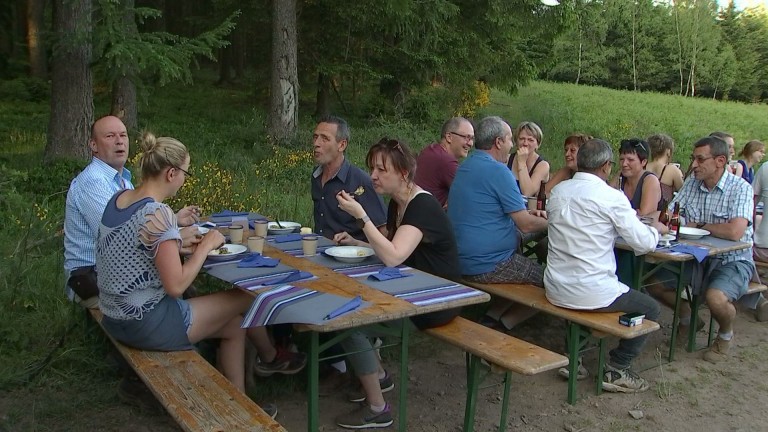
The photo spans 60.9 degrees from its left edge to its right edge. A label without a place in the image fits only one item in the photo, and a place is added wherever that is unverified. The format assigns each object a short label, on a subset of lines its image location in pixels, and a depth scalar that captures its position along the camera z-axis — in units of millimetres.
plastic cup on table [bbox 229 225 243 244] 4230
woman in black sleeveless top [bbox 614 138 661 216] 5445
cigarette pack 3963
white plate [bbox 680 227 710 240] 5121
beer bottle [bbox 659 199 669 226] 5341
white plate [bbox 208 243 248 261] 3850
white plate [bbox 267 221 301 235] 4785
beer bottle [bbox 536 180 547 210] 5719
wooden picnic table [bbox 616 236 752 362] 4668
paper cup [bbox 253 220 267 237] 4324
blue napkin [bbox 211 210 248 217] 5302
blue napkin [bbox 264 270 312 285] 3424
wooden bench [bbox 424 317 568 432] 3418
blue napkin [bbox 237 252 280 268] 3725
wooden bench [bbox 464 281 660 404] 3973
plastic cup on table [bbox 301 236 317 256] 4027
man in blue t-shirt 4562
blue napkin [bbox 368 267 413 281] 3579
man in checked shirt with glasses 5086
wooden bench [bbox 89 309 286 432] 2693
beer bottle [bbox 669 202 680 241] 5011
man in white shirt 4078
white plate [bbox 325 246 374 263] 3895
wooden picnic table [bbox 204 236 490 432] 2980
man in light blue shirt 3953
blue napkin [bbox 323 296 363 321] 2967
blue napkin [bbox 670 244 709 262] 4621
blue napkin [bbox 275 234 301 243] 4480
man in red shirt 5699
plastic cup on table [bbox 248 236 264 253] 4004
